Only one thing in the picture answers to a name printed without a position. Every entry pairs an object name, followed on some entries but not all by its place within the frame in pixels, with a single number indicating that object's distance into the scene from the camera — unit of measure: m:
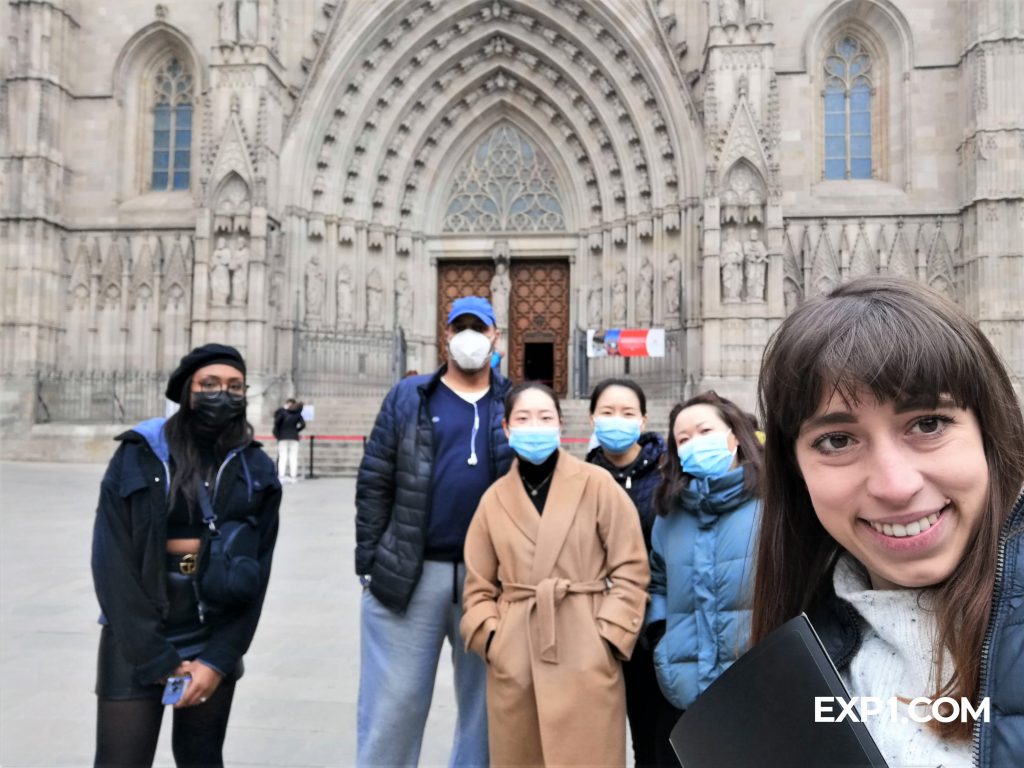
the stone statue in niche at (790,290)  17.50
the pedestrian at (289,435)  12.73
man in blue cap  2.97
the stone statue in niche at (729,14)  15.97
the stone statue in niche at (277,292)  17.52
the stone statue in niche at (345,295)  18.50
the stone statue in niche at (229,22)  16.81
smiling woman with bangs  0.89
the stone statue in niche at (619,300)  18.09
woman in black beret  2.41
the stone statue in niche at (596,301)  18.73
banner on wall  16.33
